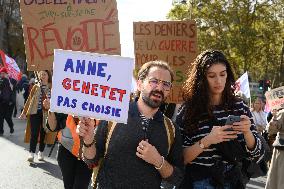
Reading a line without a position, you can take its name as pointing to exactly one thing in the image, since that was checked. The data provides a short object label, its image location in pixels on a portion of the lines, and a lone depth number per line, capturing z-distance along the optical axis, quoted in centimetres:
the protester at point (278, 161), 595
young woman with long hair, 341
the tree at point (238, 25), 3397
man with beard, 315
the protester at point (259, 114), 1085
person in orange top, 504
